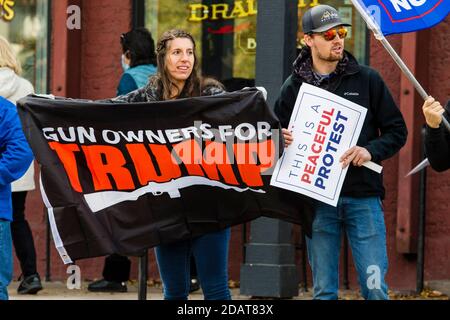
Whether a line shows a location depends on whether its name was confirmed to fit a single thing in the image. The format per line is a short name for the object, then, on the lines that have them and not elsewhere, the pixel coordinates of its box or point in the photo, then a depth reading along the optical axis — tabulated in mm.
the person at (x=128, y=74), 14786
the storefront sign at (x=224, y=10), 16765
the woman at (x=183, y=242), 9833
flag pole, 9264
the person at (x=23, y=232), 14843
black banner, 10140
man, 9856
